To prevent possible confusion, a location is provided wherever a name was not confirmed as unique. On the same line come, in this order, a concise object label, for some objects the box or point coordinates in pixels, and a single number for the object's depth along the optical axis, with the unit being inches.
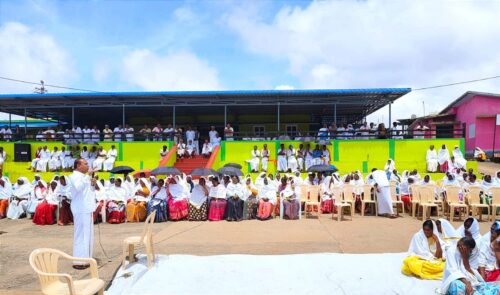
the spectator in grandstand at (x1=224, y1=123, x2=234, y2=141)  770.4
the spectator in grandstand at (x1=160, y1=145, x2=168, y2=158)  747.4
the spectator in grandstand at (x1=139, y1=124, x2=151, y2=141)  779.4
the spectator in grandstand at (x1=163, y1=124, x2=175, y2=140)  784.9
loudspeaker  782.5
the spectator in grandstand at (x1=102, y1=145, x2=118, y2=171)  747.7
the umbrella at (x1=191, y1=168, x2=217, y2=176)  458.6
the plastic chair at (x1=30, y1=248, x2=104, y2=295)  153.2
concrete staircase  735.1
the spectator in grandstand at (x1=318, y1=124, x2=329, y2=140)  749.9
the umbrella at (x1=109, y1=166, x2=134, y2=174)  510.6
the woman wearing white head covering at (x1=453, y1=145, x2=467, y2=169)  666.3
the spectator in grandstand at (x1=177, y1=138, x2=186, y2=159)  772.0
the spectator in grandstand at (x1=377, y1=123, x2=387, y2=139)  750.5
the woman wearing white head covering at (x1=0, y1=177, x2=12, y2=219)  461.4
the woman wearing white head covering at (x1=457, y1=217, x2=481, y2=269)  220.5
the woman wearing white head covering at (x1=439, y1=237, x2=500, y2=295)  173.8
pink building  995.3
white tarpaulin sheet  199.0
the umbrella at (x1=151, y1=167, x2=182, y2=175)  463.5
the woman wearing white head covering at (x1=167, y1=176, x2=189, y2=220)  416.8
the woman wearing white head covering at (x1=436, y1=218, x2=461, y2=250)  234.2
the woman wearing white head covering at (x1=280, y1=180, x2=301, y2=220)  420.8
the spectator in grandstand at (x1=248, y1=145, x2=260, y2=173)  730.8
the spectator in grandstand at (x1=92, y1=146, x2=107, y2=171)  741.2
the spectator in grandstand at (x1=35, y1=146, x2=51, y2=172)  757.9
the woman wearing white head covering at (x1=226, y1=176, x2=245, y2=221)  416.2
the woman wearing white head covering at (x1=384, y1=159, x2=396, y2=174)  648.6
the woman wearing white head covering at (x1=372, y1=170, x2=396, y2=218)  424.2
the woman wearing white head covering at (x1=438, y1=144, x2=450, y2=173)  693.3
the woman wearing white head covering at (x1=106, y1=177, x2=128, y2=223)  410.8
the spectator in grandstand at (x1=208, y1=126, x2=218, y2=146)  809.5
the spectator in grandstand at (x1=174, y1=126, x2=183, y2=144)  791.7
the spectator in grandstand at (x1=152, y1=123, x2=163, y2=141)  780.6
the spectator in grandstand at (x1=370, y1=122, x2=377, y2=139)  748.5
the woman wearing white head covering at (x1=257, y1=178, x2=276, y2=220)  418.9
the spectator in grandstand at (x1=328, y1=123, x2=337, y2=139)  734.1
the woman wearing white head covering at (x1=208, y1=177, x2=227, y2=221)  418.0
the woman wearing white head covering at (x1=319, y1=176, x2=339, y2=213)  460.8
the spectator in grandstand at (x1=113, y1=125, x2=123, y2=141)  768.5
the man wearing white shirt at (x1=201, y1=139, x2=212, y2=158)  780.0
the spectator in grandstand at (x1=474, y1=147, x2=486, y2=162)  926.4
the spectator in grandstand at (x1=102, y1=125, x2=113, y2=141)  788.0
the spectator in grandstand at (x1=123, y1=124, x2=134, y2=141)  763.2
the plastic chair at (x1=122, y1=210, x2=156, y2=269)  224.8
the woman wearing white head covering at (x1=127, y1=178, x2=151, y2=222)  415.2
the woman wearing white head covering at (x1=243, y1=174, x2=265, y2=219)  422.9
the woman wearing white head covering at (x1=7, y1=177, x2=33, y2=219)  452.8
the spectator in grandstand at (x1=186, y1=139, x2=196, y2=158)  782.5
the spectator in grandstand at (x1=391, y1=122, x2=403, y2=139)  743.7
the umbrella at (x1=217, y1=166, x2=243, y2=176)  489.2
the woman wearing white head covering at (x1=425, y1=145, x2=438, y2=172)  695.1
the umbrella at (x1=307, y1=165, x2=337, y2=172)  488.2
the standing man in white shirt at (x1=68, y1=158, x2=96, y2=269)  239.5
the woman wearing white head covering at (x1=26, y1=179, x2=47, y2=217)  448.8
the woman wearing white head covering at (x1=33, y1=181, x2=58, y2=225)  412.2
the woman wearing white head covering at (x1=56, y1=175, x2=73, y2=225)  406.9
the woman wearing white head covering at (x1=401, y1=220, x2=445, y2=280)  208.4
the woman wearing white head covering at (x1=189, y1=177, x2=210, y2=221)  417.1
